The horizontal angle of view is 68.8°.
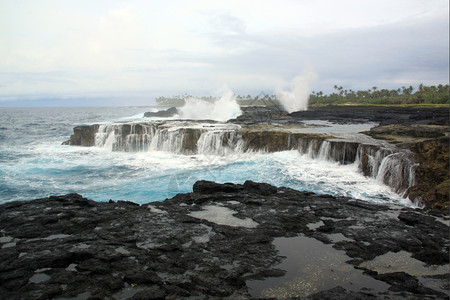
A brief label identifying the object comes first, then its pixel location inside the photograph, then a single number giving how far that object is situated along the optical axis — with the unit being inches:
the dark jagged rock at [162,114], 2451.8
